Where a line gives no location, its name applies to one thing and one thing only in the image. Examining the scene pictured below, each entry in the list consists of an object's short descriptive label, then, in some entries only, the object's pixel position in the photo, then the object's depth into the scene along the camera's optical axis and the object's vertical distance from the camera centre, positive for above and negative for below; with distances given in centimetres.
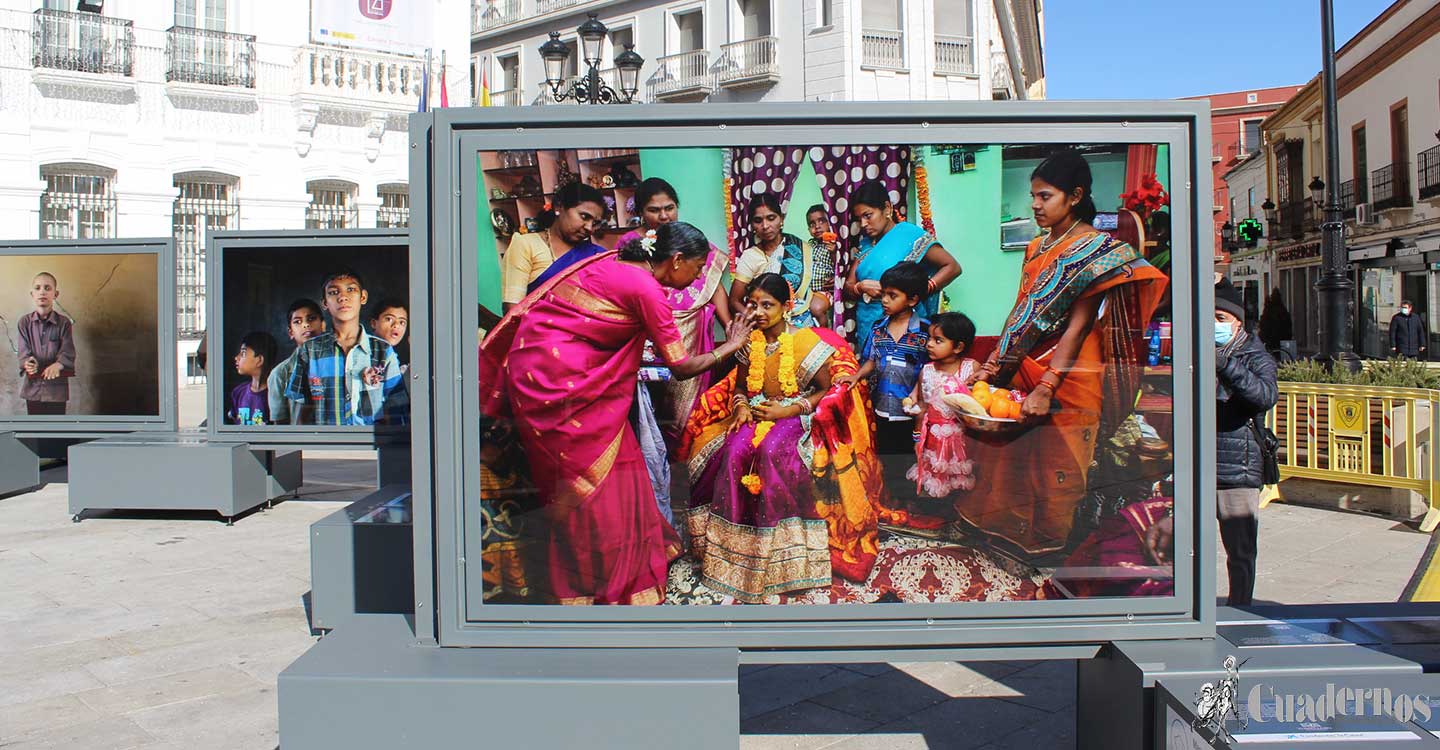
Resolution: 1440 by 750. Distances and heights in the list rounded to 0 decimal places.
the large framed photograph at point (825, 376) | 365 +1
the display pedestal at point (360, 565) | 561 -88
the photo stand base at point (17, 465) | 1080 -72
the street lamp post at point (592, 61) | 1348 +374
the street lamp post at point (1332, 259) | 1379 +147
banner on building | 2208 +700
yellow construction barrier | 884 -48
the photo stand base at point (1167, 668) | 343 -86
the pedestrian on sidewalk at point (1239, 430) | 498 -24
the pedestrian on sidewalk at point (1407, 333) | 2164 +76
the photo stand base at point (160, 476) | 934 -71
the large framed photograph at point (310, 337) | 927 +39
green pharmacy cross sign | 2070 +256
